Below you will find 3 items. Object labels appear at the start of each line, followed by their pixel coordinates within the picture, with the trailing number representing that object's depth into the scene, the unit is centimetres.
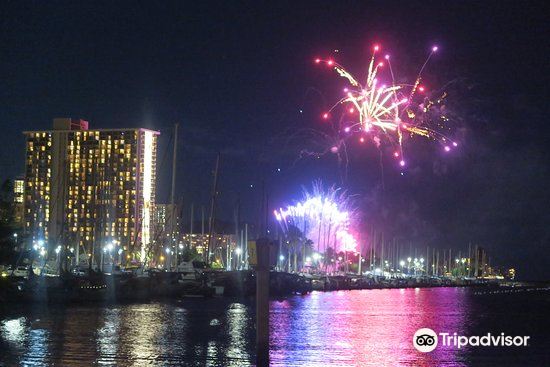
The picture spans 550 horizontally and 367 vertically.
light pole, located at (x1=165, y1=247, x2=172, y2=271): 8009
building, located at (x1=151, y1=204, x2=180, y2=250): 8478
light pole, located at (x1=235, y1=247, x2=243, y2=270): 11381
